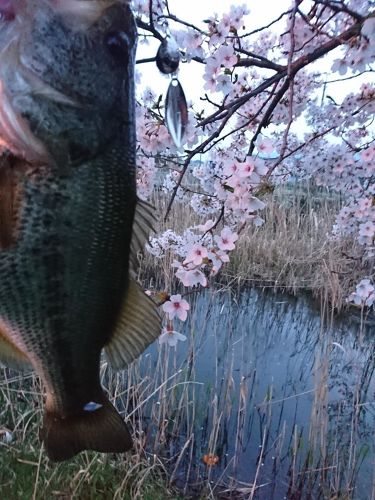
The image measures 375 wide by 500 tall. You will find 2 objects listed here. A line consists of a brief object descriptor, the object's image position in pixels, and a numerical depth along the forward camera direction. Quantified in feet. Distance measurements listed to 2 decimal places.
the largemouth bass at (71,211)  0.62
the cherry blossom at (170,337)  2.00
